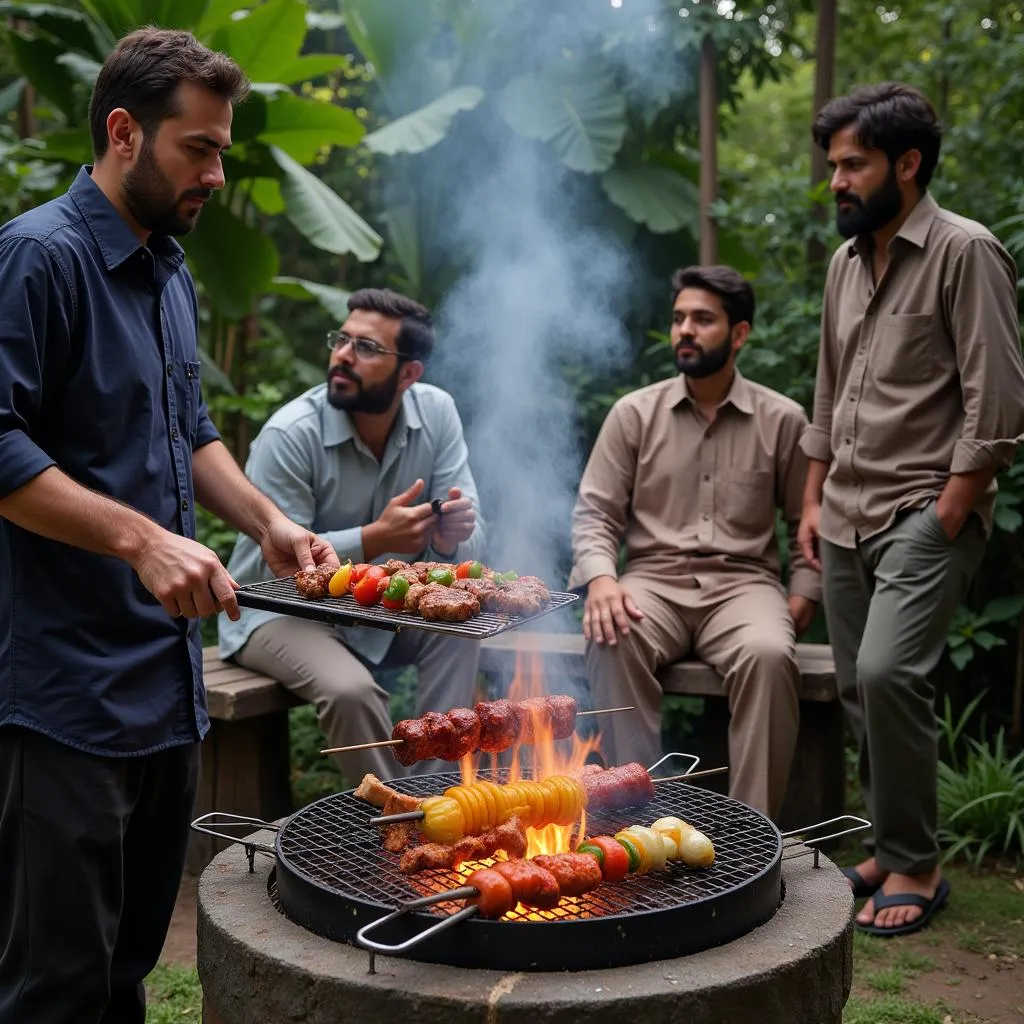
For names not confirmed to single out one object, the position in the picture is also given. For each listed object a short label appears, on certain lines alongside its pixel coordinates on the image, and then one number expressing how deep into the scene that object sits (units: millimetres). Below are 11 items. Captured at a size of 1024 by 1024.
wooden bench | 4793
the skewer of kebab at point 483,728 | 2959
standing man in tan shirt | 4090
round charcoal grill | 2311
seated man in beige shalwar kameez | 4770
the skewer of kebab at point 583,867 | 2369
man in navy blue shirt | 2357
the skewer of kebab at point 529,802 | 2729
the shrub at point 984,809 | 4906
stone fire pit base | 2193
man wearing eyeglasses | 4512
